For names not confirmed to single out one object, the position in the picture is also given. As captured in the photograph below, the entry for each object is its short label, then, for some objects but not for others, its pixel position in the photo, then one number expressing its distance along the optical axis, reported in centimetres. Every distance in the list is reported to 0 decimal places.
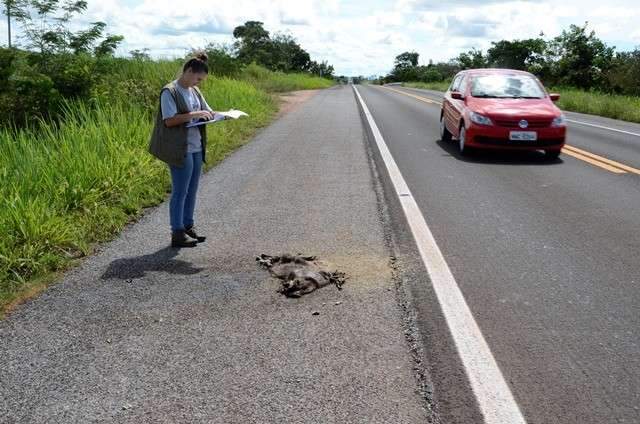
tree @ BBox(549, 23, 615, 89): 3741
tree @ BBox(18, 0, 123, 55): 1378
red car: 1055
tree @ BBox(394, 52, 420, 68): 14688
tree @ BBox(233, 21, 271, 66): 5200
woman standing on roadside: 507
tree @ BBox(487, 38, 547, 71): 6116
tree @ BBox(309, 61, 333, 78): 10669
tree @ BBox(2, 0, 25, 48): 1307
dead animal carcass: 430
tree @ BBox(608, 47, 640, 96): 3038
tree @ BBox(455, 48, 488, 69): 7462
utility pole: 1309
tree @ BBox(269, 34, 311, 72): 5940
